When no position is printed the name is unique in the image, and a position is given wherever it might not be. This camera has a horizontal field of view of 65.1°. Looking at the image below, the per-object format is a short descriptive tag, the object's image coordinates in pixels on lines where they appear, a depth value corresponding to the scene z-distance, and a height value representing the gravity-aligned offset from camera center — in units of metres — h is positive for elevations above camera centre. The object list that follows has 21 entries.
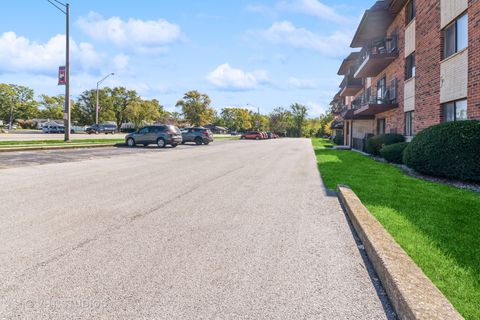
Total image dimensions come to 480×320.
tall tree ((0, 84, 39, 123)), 84.62 +8.78
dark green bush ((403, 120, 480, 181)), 9.52 -0.14
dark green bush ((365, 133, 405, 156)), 18.70 +0.22
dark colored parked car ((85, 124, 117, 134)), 62.05 +2.31
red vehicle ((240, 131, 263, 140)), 65.12 +1.53
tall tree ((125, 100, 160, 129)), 83.19 +6.92
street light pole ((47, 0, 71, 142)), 24.53 +5.46
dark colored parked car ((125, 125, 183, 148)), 27.77 +0.48
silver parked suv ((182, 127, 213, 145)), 35.88 +0.71
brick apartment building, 12.60 +3.76
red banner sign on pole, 24.80 +4.32
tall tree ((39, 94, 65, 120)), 111.25 +9.67
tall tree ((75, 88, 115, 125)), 82.44 +7.84
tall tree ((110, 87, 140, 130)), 84.62 +9.70
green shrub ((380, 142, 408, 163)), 15.27 -0.28
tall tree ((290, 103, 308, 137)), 119.62 +8.07
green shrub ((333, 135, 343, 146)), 42.38 +0.54
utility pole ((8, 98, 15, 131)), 85.50 +6.83
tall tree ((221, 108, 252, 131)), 126.03 +8.63
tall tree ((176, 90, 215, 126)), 96.88 +9.24
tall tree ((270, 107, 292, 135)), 118.88 +7.34
